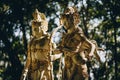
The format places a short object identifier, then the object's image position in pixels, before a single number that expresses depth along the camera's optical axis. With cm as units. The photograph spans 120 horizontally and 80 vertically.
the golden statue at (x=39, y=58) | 811
